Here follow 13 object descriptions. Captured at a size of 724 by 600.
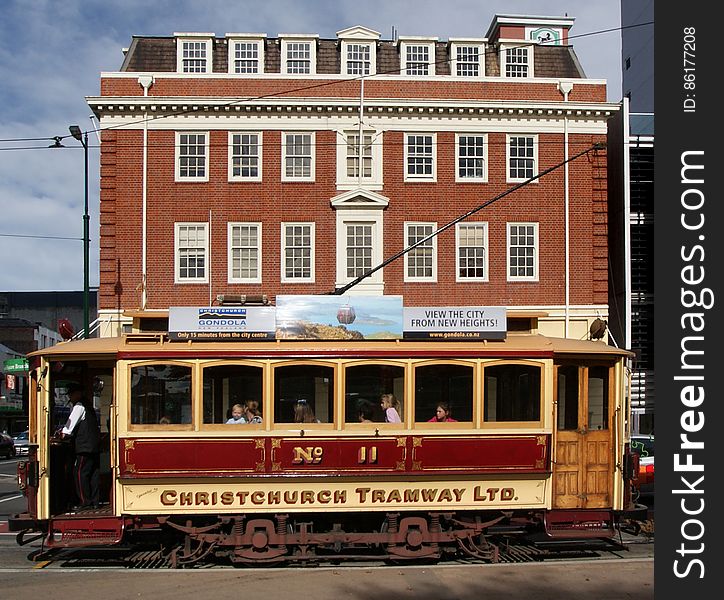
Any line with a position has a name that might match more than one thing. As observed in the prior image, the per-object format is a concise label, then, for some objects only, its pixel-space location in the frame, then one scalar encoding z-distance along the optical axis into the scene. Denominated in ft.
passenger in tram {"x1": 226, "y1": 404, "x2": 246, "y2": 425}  34.60
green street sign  40.86
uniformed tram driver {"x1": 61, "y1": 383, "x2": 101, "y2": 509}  35.73
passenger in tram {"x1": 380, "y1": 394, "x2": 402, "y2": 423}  34.94
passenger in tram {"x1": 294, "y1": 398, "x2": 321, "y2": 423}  34.78
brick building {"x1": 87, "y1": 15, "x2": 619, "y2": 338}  80.53
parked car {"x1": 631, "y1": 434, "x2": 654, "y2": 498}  54.03
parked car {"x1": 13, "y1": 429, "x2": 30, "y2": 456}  139.10
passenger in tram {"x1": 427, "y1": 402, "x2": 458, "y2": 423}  35.19
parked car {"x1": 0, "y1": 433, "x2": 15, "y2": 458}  127.85
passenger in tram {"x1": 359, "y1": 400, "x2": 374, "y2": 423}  34.88
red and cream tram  34.19
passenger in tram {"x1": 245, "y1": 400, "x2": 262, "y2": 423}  34.55
